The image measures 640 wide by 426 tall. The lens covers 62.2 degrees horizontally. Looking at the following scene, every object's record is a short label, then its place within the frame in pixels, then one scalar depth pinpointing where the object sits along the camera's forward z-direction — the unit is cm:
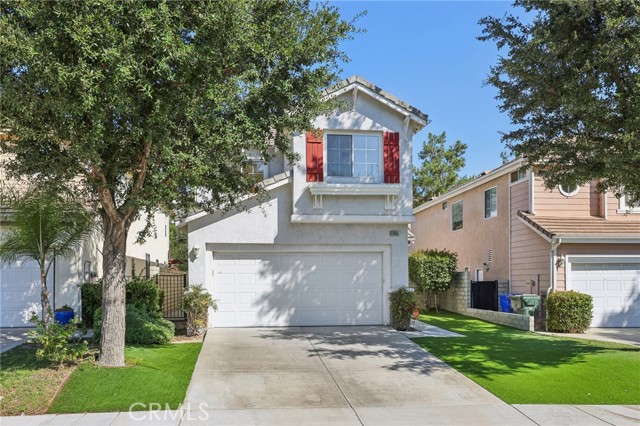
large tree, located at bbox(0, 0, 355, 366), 738
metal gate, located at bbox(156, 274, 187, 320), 1556
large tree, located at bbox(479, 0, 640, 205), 946
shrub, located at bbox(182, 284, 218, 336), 1323
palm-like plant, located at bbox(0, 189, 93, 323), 1041
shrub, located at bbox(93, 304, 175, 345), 1151
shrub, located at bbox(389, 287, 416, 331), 1408
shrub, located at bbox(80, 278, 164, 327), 1405
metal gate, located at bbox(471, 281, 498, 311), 1836
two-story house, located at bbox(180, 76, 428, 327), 1435
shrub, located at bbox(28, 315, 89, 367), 891
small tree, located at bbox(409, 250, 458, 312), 1962
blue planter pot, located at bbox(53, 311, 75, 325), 1293
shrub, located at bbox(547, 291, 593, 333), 1509
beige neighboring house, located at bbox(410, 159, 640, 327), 1608
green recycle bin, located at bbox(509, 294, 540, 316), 1569
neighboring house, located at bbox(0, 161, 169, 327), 1409
